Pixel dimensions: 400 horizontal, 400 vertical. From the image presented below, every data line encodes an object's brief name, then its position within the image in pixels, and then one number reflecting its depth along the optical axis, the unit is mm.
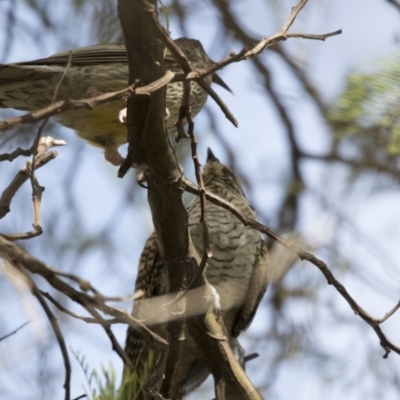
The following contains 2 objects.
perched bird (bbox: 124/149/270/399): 8711
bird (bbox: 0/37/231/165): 7461
